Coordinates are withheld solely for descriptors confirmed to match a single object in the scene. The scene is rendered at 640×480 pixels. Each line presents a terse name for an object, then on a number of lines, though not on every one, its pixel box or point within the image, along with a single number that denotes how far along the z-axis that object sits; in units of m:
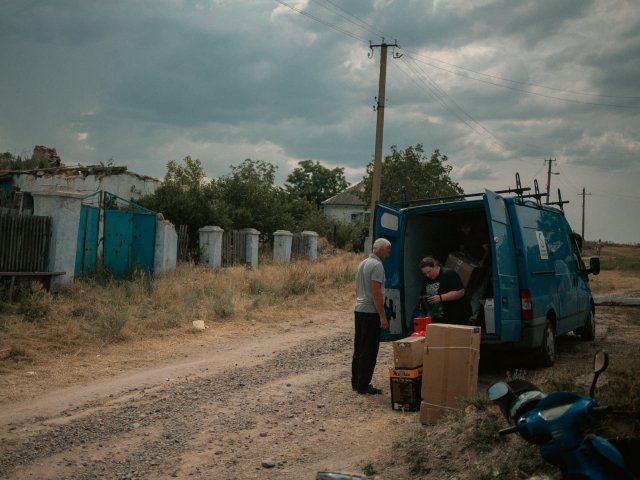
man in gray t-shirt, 7.22
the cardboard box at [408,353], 6.45
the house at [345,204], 60.16
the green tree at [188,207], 22.27
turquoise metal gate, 16.38
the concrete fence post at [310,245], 27.86
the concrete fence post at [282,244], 25.75
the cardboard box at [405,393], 6.48
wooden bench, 12.02
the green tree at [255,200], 28.36
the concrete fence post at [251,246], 23.60
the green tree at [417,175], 36.06
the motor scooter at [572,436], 2.71
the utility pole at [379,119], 22.56
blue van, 7.56
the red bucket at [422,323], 7.20
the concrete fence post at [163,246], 18.66
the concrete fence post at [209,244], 21.39
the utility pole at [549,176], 63.89
